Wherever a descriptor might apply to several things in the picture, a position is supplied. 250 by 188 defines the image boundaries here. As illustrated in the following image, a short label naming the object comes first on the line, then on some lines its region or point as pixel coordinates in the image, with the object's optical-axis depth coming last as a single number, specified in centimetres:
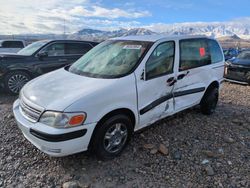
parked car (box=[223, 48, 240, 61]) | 1918
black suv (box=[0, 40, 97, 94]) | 655
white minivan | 290
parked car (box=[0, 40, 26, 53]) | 1441
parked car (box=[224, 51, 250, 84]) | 902
